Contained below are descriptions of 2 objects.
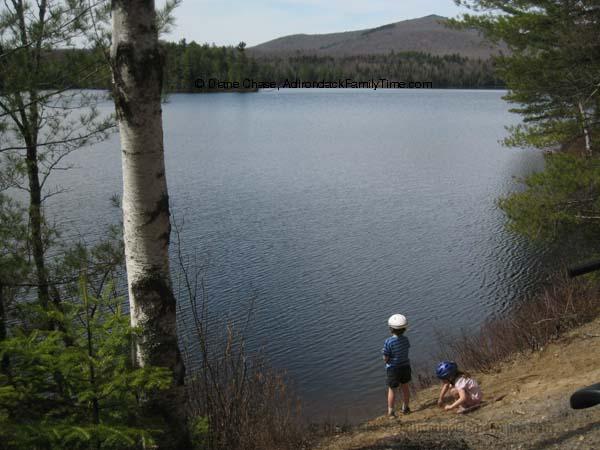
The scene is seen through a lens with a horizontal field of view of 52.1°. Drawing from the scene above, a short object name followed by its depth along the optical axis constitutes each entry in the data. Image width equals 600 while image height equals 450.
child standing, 7.14
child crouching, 6.65
